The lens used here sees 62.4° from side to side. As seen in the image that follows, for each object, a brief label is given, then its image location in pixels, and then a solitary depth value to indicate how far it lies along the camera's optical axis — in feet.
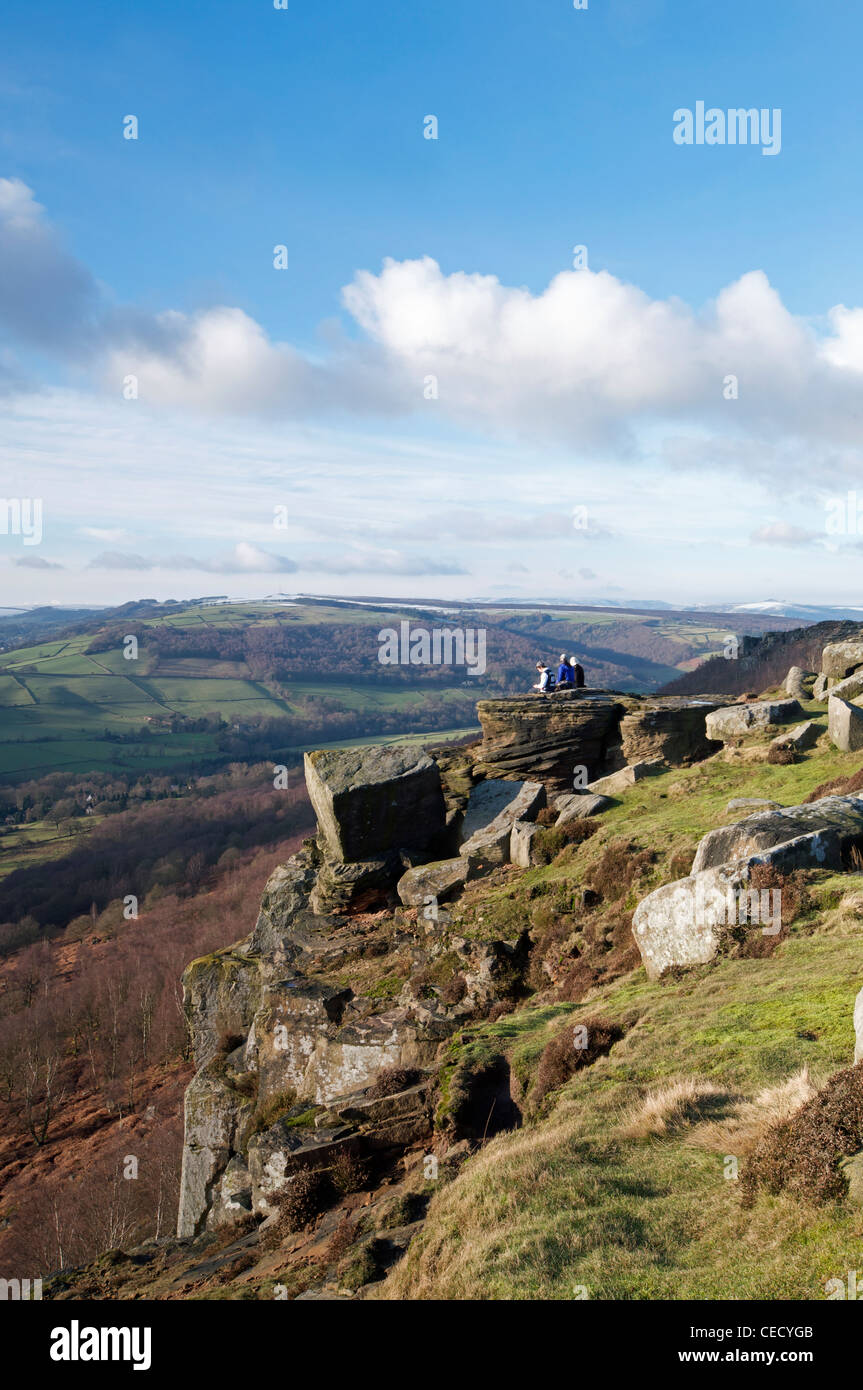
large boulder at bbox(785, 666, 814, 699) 102.89
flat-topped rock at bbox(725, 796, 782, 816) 58.62
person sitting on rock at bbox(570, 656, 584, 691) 109.46
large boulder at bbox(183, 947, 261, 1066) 83.15
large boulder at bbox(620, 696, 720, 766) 90.99
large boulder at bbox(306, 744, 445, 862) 86.02
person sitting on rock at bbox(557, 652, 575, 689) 108.47
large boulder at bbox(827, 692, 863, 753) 71.31
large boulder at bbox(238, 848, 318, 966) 89.45
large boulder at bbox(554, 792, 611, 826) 75.82
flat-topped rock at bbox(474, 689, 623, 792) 96.48
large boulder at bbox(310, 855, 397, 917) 84.33
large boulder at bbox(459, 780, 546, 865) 76.64
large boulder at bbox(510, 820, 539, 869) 72.49
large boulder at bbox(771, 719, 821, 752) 77.15
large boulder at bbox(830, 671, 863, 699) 86.94
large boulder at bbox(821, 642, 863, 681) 97.35
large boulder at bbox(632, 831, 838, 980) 41.06
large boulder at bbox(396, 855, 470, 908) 74.95
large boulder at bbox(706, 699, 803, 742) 85.71
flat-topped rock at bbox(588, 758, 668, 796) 82.74
